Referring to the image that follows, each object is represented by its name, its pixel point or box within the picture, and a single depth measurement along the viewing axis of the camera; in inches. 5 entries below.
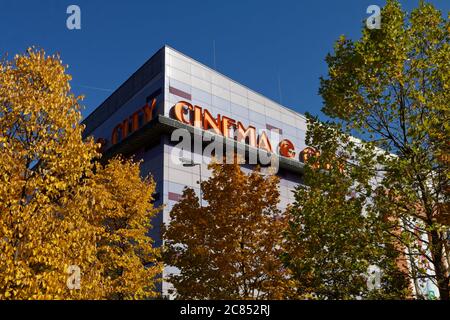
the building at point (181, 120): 1587.1
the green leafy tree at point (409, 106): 513.0
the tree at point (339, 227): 521.7
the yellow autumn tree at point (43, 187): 470.0
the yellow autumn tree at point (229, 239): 766.5
